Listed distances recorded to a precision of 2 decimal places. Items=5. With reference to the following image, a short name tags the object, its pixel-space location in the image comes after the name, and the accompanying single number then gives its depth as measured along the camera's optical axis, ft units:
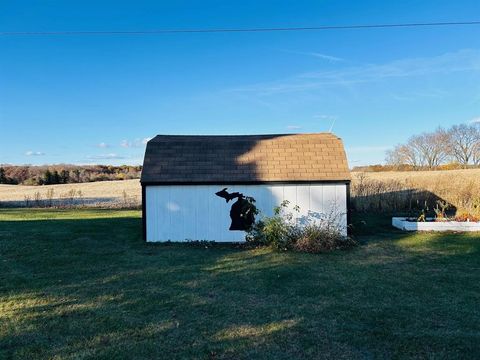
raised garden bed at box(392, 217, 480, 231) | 38.76
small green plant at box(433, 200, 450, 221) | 41.57
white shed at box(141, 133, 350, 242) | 33.71
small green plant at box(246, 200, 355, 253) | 29.76
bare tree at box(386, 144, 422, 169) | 160.66
